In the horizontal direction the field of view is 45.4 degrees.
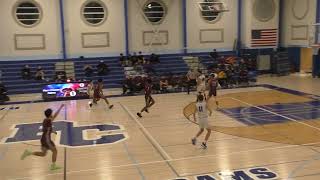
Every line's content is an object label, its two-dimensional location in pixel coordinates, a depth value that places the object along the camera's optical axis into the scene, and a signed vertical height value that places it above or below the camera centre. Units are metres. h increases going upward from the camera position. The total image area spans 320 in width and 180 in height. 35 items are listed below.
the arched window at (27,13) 26.22 +2.84
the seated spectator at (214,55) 28.62 -0.35
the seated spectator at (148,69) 26.39 -1.16
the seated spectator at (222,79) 24.45 -1.80
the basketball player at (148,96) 16.23 -1.86
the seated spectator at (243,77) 25.16 -1.75
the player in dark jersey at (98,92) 18.59 -1.89
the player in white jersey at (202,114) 11.22 -1.87
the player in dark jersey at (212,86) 17.05 -1.56
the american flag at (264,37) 29.88 +1.01
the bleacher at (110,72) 25.38 -1.26
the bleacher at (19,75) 24.22 -1.34
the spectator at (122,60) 26.84 -0.52
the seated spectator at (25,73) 24.81 -1.20
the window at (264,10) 29.77 +3.13
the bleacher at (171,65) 27.17 -0.99
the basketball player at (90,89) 21.15 -2.01
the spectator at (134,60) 26.68 -0.53
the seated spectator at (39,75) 24.62 -1.33
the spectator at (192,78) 22.72 -1.61
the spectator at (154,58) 27.33 -0.46
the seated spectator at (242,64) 26.33 -0.95
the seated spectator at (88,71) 25.59 -1.18
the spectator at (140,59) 26.67 -0.47
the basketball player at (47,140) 9.89 -2.24
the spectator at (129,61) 26.72 -0.63
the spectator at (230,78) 24.79 -1.78
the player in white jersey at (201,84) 17.85 -1.54
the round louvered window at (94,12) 27.39 +2.94
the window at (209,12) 28.08 +2.92
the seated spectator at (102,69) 25.73 -1.08
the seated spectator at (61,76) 23.54 -1.40
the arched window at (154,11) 28.75 +3.08
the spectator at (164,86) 23.33 -2.07
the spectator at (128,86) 23.01 -2.03
